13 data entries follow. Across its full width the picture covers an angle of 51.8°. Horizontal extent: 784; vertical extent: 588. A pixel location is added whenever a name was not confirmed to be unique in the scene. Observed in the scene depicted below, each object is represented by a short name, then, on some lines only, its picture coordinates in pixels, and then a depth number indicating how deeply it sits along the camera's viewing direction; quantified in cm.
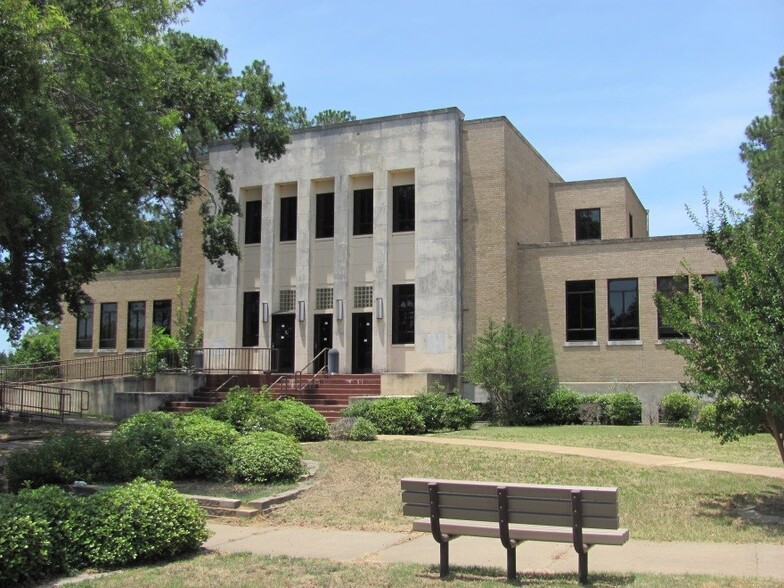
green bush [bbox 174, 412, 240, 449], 1445
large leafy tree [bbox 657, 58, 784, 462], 1083
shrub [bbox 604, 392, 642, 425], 2644
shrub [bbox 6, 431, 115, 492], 1255
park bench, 730
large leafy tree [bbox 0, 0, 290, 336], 1402
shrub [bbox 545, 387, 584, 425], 2692
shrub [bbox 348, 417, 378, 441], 1877
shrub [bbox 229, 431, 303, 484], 1303
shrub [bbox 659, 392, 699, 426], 2597
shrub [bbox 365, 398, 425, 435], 2152
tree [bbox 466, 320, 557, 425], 2639
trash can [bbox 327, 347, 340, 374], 3089
